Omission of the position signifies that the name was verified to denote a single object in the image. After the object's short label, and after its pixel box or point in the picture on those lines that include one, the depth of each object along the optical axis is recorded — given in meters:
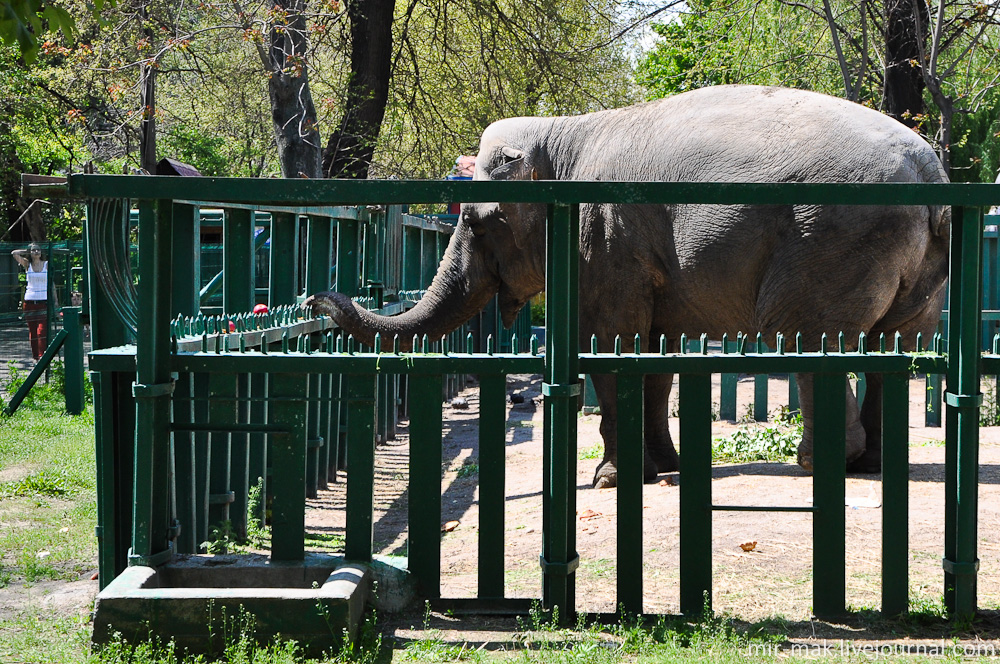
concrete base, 6.89
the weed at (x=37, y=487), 13.68
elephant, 12.20
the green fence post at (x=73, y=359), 20.84
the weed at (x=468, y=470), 15.66
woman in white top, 27.75
